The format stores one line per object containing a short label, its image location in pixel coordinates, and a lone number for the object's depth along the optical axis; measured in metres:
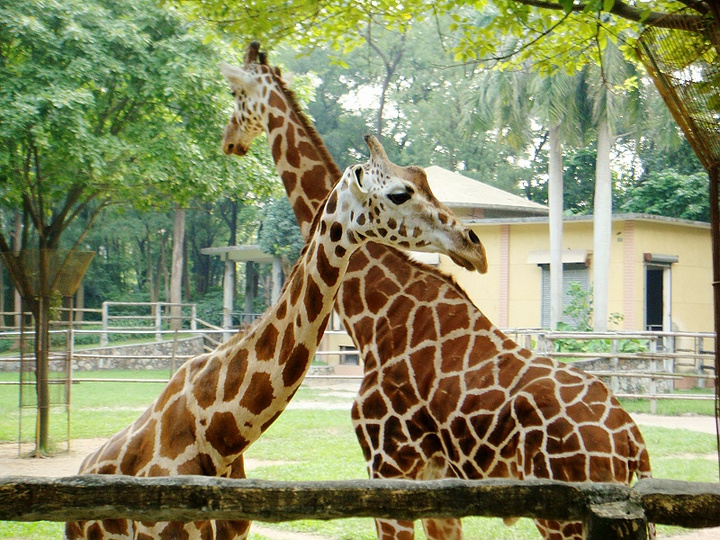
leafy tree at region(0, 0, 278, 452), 9.51
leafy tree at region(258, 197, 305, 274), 26.03
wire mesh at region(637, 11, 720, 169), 3.56
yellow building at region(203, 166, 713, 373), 19.11
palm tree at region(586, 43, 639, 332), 18.12
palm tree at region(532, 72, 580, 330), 18.17
